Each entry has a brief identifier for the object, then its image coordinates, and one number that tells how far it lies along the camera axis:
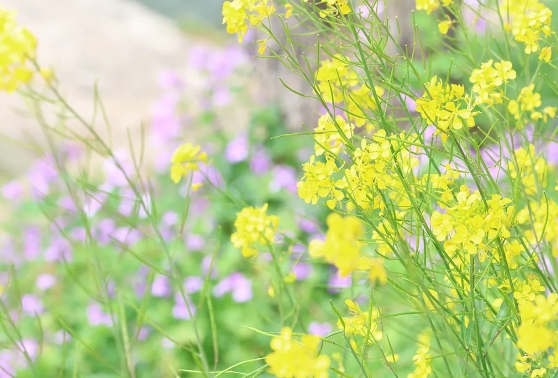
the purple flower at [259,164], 3.53
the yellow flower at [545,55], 1.37
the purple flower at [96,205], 3.46
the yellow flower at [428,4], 1.41
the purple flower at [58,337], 2.89
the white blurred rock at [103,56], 6.50
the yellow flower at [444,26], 1.44
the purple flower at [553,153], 2.66
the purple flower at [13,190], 3.86
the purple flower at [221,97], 3.98
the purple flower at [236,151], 3.54
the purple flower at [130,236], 3.29
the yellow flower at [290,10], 1.34
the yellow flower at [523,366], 1.28
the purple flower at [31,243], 3.59
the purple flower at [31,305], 3.08
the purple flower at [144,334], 2.80
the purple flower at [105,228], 3.33
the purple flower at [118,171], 3.70
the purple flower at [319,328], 2.31
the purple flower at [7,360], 2.68
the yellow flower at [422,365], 1.32
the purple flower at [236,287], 2.72
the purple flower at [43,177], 3.83
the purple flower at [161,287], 2.91
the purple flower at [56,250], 3.27
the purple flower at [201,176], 3.36
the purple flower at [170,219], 3.26
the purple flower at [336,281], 2.68
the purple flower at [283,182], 3.30
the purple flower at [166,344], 2.65
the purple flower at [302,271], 2.86
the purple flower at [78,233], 3.42
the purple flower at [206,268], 2.95
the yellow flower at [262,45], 1.31
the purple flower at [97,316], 2.82
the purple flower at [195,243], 3.10
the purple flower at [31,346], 2.85
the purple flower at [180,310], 2.72
